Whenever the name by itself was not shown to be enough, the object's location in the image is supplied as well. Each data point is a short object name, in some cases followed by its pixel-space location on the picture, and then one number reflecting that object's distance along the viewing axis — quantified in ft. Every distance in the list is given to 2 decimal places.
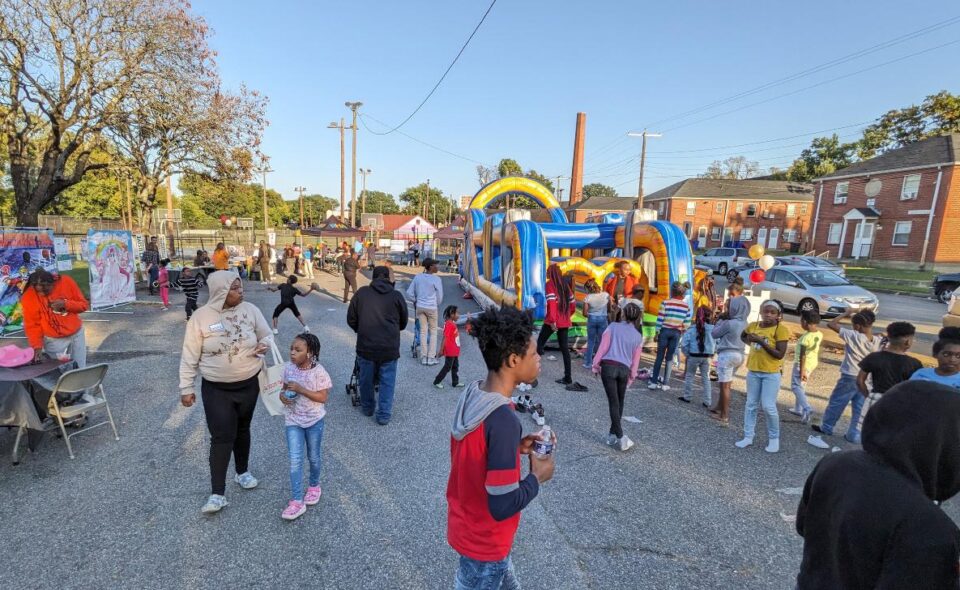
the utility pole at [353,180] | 89.30
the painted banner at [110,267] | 35.78
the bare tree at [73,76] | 38.04
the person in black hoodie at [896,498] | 4.03
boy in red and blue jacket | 5.49
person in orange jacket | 15.35
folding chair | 13.34
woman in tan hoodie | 10.54
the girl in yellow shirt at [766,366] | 14.58
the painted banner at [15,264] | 26.78
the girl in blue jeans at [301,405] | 10.78
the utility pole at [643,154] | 98.54
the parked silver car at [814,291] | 38.70
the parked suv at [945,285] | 53.67
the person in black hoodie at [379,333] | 16.44
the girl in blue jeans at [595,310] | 23.40
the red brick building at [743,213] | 139.33
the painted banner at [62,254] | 32.76
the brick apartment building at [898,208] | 79.87
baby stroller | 18.44
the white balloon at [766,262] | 33.73
